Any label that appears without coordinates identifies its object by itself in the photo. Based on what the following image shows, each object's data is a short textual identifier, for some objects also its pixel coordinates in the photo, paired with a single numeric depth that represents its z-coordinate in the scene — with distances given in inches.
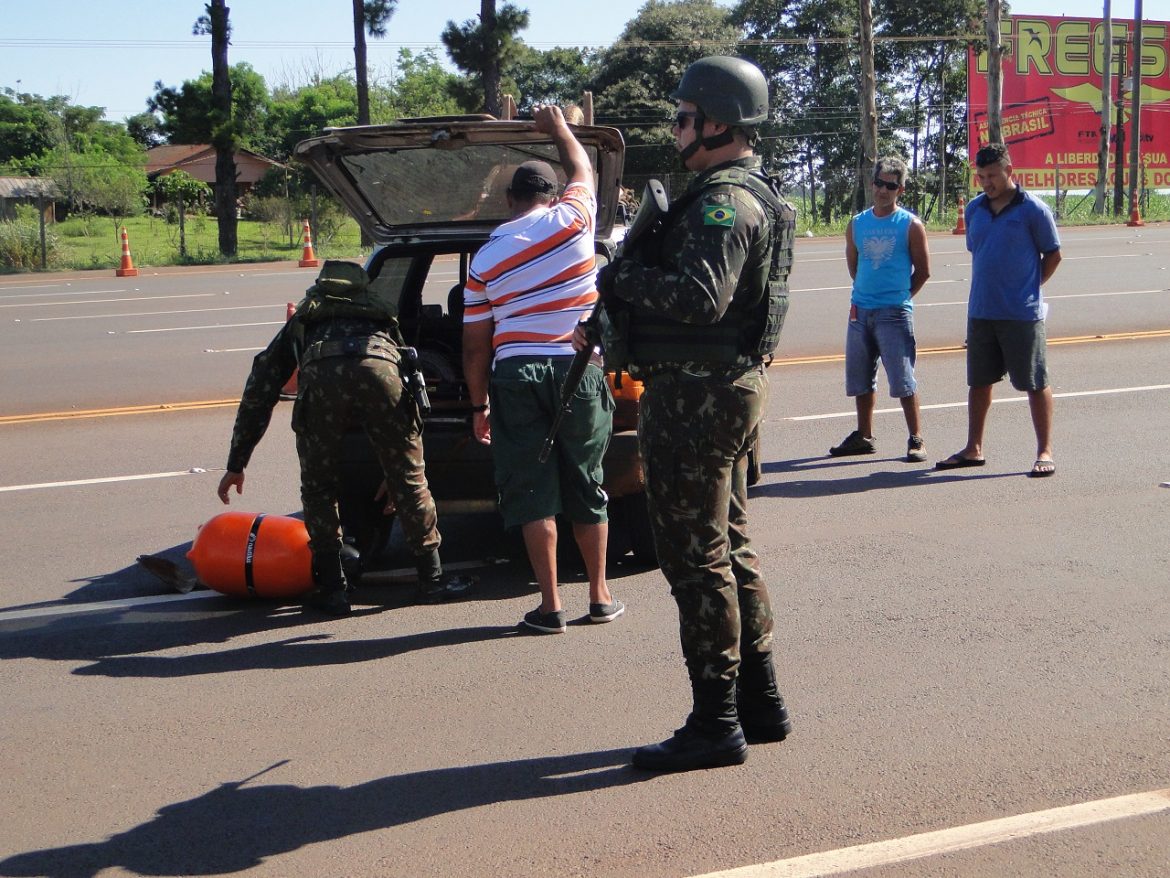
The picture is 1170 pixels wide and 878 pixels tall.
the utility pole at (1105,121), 1595.7
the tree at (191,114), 1234.0
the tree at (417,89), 2374.5
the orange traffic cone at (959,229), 1266.0
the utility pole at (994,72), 1275.8
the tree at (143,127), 3213.6
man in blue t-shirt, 291.9
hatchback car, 218.5
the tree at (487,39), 1299.2
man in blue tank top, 305.3
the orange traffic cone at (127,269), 1042.1
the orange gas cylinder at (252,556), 215.9
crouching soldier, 202.1
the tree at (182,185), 1895.9
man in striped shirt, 188.4
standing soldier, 135.1
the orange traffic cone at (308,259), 1062.4
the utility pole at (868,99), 1308.4
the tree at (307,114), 2271.2
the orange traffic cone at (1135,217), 1398.9
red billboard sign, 1835.6
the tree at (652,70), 1835.6
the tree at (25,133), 2709.9
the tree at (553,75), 2142.0
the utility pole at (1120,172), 1665.8
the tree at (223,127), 1227.2
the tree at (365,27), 1298.0
